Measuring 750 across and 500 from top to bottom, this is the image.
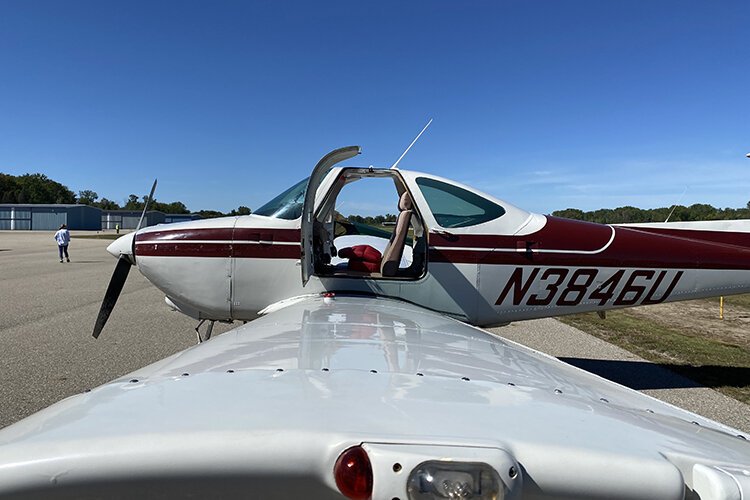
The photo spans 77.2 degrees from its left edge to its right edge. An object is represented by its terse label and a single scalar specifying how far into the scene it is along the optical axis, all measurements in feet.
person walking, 65.31
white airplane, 3.35
